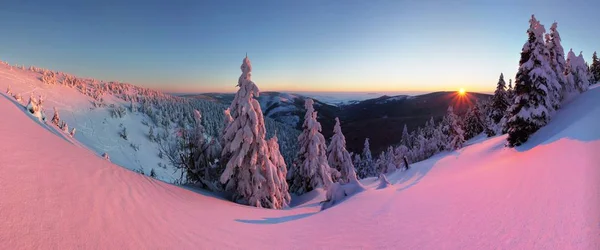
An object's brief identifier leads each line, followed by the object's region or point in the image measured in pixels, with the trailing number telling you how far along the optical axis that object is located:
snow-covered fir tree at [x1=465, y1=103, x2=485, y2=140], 56.88
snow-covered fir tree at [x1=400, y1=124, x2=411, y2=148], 82.89
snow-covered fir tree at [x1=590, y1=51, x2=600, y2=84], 44.22
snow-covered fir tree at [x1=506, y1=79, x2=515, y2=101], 46.19
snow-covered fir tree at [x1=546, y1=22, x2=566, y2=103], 20.05
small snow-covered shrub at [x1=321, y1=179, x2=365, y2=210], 15.06
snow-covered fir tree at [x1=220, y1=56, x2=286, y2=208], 17.66
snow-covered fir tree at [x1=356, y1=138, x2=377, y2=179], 69.04
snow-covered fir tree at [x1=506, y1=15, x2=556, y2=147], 13.91
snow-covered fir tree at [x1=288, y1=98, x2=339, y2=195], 26.61
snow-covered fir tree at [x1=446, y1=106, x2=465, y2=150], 40.12
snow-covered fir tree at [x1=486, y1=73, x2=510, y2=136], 41.56
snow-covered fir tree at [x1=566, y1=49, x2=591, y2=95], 18.35
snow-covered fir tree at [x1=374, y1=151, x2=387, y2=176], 61.76
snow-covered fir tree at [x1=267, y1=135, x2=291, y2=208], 19.14
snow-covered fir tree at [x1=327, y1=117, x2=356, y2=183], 30.26
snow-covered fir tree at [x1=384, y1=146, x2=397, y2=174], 59.14
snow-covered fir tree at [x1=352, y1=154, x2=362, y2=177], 74.46
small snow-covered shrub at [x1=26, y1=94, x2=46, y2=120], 13.16
